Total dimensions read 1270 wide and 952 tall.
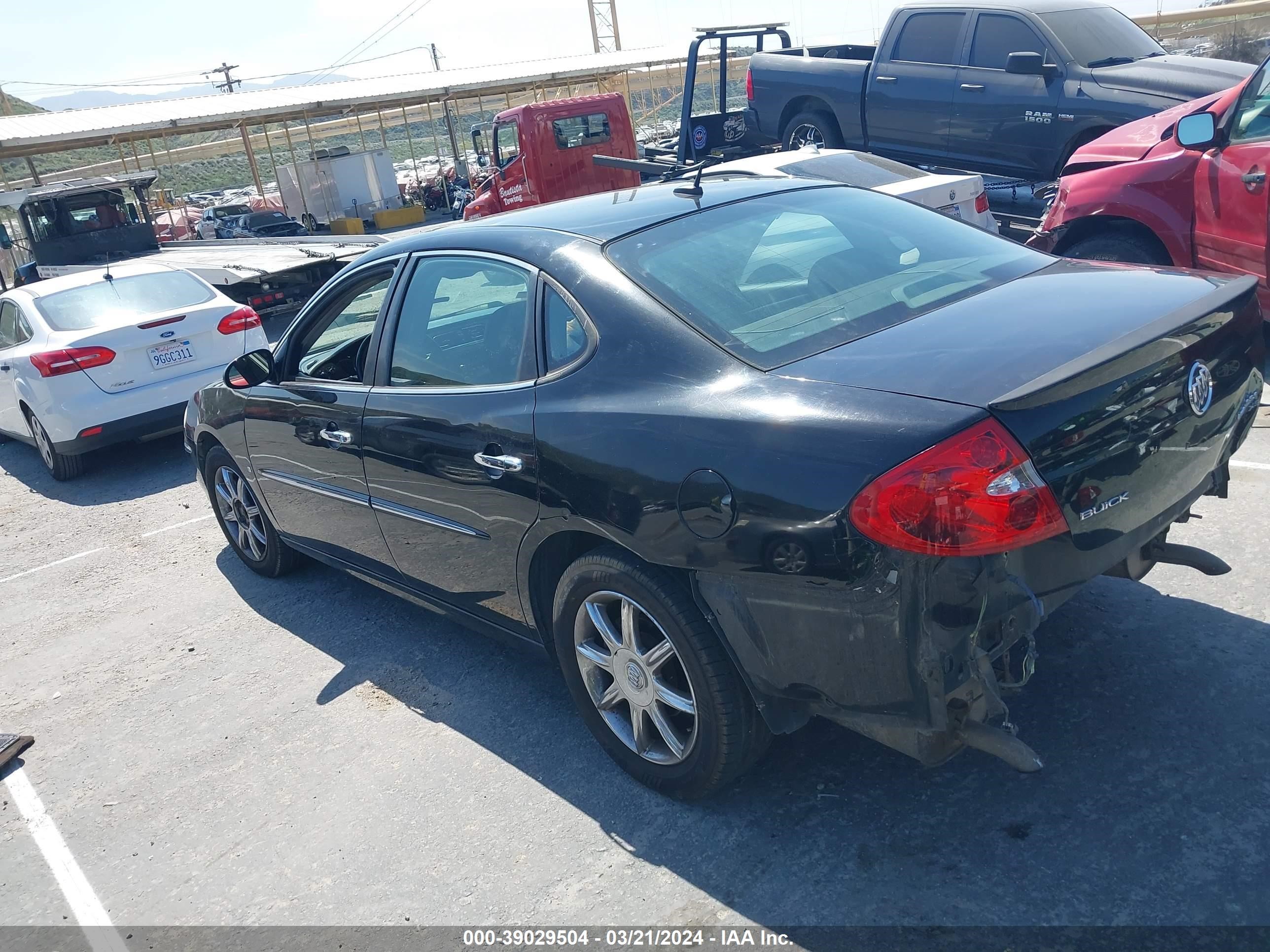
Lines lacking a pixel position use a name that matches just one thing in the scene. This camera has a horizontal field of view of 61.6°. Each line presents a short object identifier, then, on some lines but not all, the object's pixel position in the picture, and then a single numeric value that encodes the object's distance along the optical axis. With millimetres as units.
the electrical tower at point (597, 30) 78875
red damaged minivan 5668
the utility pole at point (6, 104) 47094
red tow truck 17578
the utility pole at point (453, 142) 29980
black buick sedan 2490
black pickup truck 8844
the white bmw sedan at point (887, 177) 7109
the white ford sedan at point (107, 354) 7988
